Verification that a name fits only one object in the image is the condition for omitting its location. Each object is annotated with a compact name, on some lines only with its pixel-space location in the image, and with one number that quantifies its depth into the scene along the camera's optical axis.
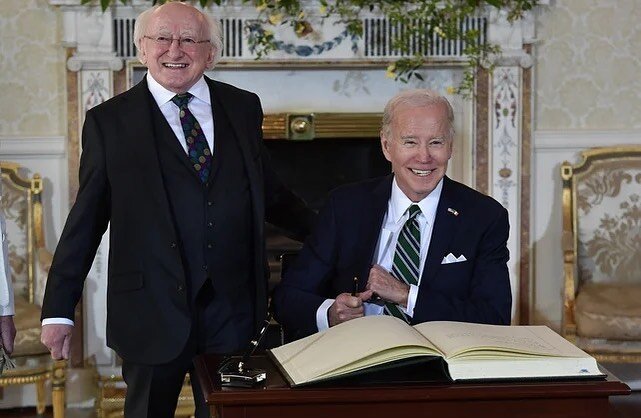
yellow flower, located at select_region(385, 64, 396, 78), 4.74
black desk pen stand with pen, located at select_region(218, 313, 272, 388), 1.96
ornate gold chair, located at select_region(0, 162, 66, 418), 4.60
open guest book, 1.95
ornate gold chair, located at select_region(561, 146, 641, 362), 4.82
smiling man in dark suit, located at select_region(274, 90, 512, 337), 2.50
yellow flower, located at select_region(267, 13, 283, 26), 4.63
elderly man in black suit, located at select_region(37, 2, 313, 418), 2.55
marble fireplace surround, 4.65
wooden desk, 1.90
